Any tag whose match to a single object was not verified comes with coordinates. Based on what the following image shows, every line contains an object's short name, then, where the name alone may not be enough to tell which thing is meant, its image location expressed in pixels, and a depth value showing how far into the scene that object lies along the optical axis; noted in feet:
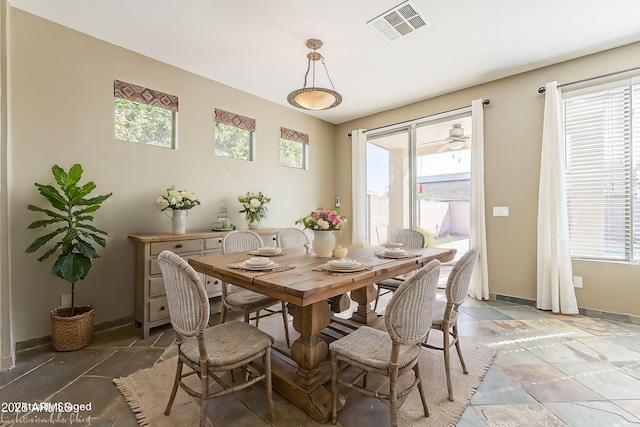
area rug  5.19
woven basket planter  7.62
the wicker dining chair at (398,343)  4.39
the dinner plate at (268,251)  7.79
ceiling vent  7.86
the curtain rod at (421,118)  12.04
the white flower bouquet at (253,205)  12.09
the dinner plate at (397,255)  7.54
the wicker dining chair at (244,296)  7.13
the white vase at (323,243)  7.48
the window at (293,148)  14.99
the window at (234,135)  12.24
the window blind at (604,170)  9.63
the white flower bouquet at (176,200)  9.67
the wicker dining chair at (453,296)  5.73
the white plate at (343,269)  5.82
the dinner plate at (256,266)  5.97
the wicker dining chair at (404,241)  9.28
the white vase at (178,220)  9.88
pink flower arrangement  7.15
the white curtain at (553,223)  10.25
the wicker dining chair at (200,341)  4.54
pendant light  7.70
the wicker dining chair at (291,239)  10.02
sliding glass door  13.32
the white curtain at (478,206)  11.93
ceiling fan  13.16
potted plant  7.32
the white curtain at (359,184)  16.35
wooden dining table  4.93
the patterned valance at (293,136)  14.86
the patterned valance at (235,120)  12.12
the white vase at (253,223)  12.33
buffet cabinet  8.62
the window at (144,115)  9.57
